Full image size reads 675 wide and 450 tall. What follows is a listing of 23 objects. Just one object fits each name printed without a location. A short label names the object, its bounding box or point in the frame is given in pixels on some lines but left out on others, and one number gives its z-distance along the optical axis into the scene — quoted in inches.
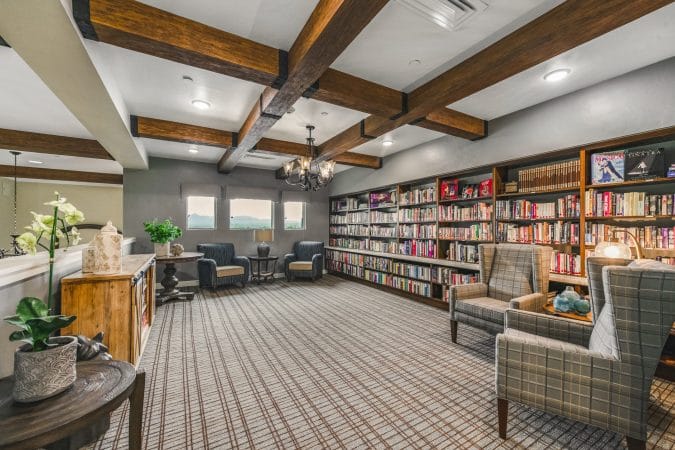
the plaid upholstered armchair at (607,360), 51.5
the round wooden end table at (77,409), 34.1
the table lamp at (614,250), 84.1
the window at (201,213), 238.1
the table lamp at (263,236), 225.0
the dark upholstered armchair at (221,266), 207.3
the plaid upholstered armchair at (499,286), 104.0
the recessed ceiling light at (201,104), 125.2
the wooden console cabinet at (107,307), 77.7
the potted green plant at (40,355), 39.2
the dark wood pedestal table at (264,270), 231.2
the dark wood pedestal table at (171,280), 172.7
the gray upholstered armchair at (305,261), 242.5
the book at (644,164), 96.9
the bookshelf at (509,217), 101.8
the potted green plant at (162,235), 177.2
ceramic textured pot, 39.1
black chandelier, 152.9
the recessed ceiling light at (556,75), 98.8
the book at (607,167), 104.7
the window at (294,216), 279.1
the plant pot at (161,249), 179.0
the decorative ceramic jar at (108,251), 84.7
